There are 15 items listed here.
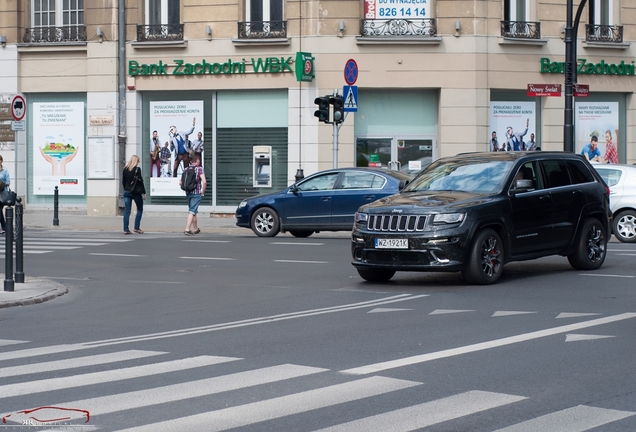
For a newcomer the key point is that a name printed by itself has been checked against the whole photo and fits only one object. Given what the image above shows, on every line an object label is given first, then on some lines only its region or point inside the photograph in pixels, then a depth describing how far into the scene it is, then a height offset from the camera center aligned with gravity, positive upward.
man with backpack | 23.66 -0.35
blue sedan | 21.34 -0.57
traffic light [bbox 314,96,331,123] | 23.67 +1.53
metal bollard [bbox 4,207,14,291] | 13.28 -1.12
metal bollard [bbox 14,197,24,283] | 13.82 -0.93
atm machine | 29.55 +0.20
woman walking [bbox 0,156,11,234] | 23.41 -0.25
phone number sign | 28.33 +4.50
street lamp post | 23.77 +2.37
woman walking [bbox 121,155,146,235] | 23.95 -0.33
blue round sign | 23.83 +2.34
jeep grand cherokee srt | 12.82 -0.58
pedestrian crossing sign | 24.16 +1.72
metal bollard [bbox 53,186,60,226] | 27.01 -0.91
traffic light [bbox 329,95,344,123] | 23.67 +1.51
